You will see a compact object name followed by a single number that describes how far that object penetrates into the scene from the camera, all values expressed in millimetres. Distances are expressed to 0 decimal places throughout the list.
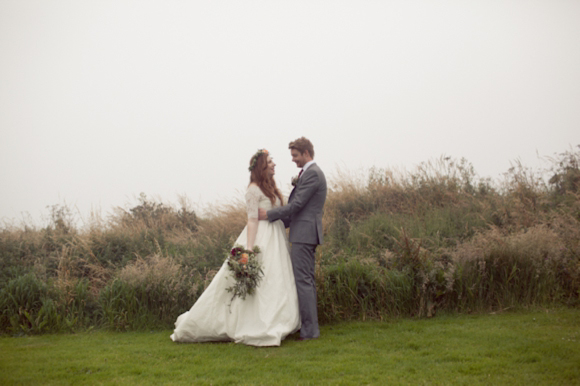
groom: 6070
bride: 5855
